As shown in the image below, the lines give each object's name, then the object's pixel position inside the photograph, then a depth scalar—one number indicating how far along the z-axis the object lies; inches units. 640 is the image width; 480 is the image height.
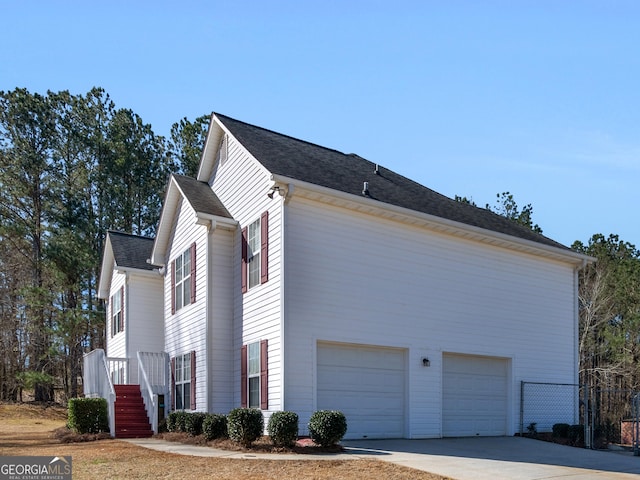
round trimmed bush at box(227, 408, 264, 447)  557.6
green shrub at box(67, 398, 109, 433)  735.7
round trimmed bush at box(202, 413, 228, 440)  612.4
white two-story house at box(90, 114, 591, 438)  608.7
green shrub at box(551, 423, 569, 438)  737.0
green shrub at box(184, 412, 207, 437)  653.3
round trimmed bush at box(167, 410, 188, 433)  681.0
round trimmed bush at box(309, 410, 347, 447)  531.8
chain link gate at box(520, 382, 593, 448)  748.6
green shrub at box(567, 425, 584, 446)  730.2
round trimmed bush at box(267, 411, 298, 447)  537.6
